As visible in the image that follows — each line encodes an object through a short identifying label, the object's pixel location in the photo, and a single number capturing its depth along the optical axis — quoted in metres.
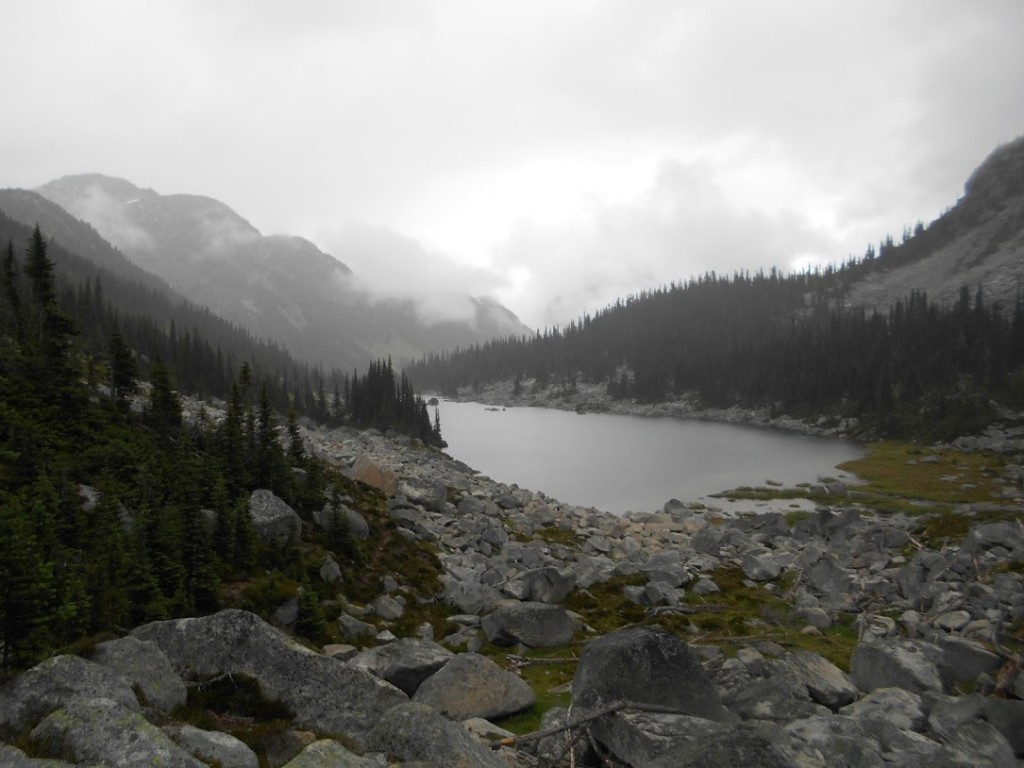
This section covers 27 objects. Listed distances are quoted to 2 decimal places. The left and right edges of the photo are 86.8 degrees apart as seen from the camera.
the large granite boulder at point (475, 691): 11.04
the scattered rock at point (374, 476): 33.62
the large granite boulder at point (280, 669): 8.67
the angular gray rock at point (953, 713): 9.85
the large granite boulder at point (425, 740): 6.84
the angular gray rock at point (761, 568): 27.67
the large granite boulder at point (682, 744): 6.52
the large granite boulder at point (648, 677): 9.34
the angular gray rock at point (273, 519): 18.88
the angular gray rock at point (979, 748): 8.58
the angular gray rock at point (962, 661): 12.98
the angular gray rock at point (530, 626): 17.30
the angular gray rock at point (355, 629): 16.00
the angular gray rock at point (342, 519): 21.00
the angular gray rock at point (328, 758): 5.63
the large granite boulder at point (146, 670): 7.59
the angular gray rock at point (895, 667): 12.06
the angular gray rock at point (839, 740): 8.71
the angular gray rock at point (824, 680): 11.84
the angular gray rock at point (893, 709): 10.10
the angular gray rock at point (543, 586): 21.91
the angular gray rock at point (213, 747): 5.98
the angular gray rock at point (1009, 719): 9.41
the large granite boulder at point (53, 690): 5.89
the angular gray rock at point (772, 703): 10.55
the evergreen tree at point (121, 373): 27.08
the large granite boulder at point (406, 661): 12.06
